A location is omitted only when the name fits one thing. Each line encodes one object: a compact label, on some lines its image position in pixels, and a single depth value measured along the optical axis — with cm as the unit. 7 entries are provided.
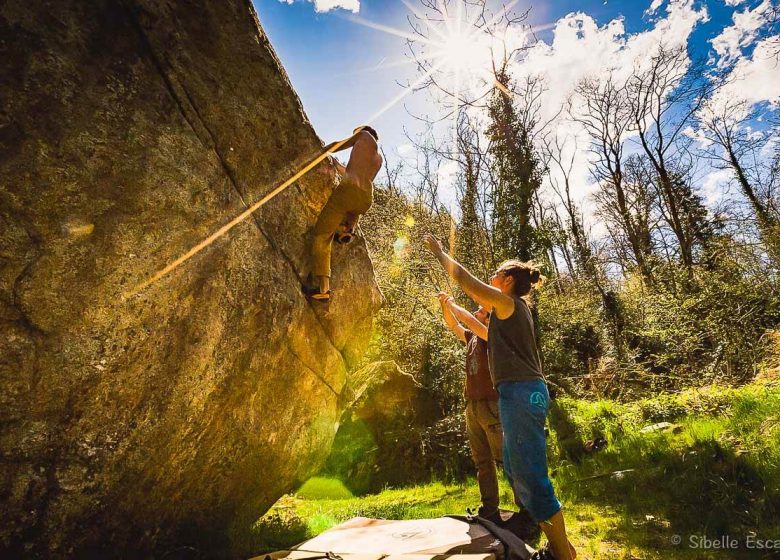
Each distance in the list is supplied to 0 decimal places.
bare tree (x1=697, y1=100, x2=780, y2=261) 1669
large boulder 249
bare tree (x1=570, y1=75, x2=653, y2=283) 2069
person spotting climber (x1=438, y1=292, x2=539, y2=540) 419
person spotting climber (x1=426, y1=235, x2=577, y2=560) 286
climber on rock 425
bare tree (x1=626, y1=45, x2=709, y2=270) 1849
